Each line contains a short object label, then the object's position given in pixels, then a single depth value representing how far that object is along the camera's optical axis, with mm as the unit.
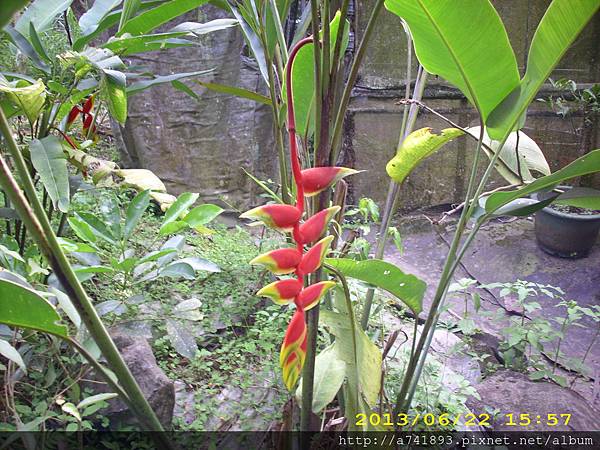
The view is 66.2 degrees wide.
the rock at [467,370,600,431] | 1165
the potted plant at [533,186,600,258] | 2602
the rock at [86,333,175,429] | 912
